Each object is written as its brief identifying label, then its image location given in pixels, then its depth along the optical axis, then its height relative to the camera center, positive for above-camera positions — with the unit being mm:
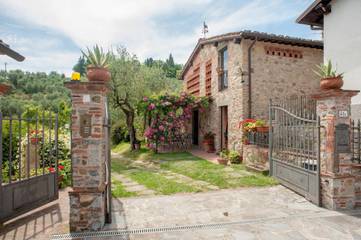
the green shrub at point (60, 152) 7052 -871
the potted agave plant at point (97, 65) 3895 +993
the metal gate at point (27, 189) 4121 -1266
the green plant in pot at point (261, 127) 8086 -115
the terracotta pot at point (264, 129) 8078 -183
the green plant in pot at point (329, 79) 4648 +867
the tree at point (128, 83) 14125 +2488
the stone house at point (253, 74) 9531 +2115
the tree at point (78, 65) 50906 +12803
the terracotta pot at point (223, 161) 9297 -1459
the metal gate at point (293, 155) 5070 -812
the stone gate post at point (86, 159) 3781 -560
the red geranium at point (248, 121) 8820 +101
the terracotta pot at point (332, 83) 4641 +804
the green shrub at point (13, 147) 6887 -775
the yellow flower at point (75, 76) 3810 +772
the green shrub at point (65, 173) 6406 -1334
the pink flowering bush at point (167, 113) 12344 +581
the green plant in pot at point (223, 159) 9305 -1380
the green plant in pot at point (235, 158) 9274 -1338
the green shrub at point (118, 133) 19553 -753
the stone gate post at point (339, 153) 4609 -576
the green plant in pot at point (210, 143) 12211 -989
